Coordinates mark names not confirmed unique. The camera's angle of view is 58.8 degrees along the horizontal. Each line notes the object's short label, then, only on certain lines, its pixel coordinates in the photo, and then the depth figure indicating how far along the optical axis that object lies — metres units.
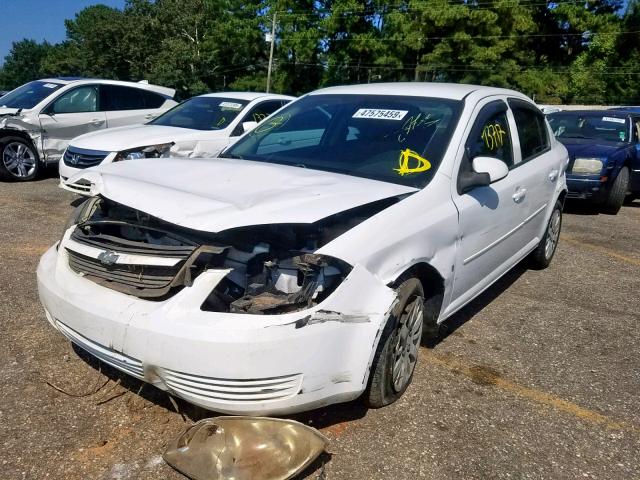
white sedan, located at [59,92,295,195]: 6.81
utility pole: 39.66
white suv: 8.64
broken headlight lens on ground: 2.31
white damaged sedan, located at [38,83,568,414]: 2.32
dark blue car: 8.30
